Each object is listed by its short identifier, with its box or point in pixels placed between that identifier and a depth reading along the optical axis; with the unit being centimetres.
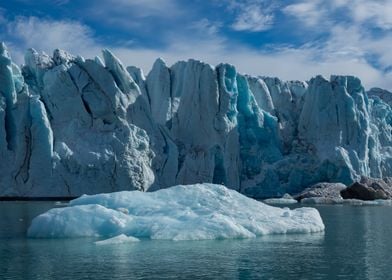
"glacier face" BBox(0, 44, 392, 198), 3531
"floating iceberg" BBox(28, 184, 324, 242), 1497
